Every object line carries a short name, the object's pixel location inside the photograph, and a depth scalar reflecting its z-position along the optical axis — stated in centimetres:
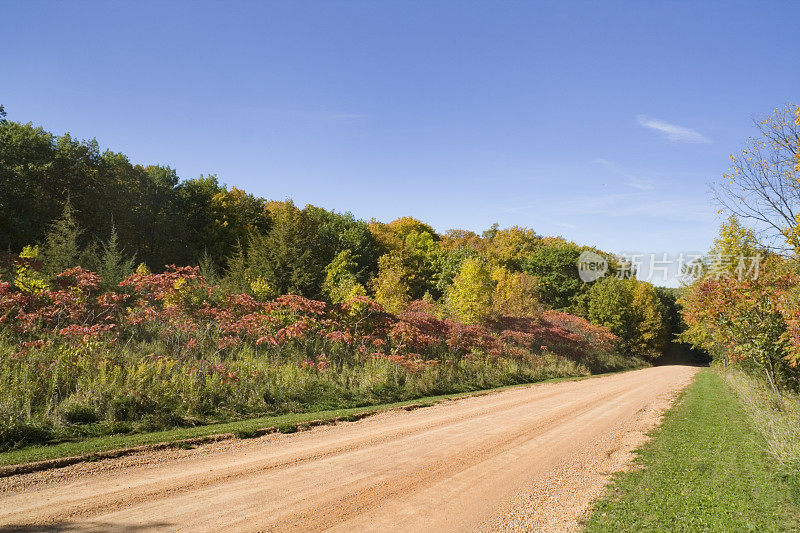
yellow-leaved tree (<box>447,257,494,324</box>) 2778
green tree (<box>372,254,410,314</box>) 2980
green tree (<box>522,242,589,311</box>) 6475
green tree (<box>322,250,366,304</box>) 3190
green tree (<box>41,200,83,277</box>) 1964
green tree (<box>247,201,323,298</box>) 3075
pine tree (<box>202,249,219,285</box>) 2534
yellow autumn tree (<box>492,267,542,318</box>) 4016
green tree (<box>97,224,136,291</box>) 2013
